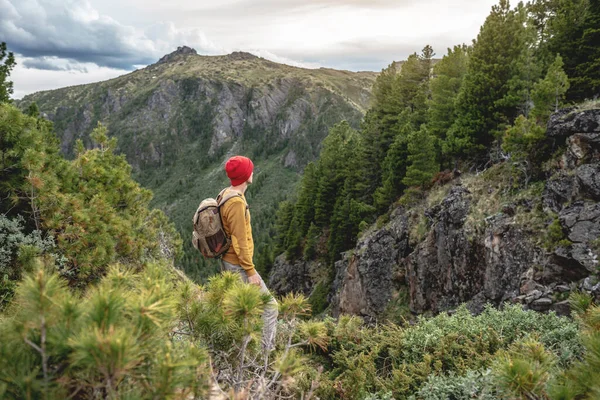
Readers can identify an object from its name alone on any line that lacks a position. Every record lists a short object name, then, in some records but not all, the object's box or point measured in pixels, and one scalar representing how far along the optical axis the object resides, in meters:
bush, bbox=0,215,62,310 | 6.94
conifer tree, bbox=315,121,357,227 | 35.97
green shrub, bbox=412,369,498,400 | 3.58
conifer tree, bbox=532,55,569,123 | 15.52
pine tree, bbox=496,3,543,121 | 18.88
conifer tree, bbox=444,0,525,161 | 19.84
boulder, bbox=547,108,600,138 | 13.19
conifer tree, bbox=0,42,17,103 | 12.29
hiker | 4.45
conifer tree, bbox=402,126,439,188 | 21.70
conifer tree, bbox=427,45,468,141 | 24.75
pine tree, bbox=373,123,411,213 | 25.17
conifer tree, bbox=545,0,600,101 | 17.80
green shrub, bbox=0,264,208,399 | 1.74
